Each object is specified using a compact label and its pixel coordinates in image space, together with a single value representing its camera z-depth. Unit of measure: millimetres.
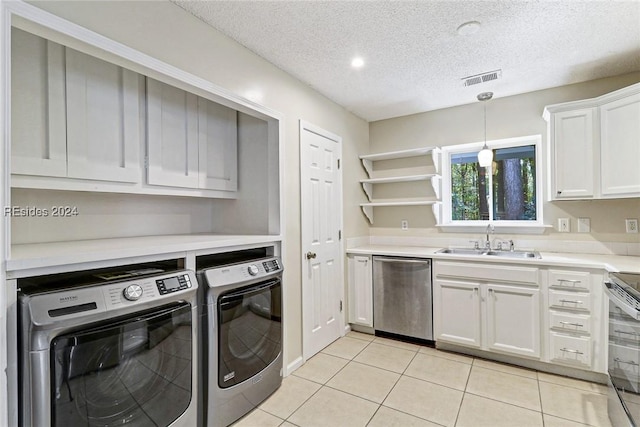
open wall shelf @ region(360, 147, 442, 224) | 3488
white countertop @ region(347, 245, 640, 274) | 2322
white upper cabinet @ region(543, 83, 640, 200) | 2408
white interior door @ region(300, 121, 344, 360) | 2816
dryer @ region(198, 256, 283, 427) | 1828
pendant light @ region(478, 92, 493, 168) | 2973
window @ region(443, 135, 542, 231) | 3240
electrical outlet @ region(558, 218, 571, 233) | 2984
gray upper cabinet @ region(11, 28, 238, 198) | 1519
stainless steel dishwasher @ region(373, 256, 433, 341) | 3062
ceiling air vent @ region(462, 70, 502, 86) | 2739
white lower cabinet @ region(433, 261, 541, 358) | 2607
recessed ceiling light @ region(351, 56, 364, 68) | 2488
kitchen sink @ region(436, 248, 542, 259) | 3008
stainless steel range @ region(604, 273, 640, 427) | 1562
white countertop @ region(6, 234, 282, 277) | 1193
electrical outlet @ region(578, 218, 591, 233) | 2896
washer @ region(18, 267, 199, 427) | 1162
